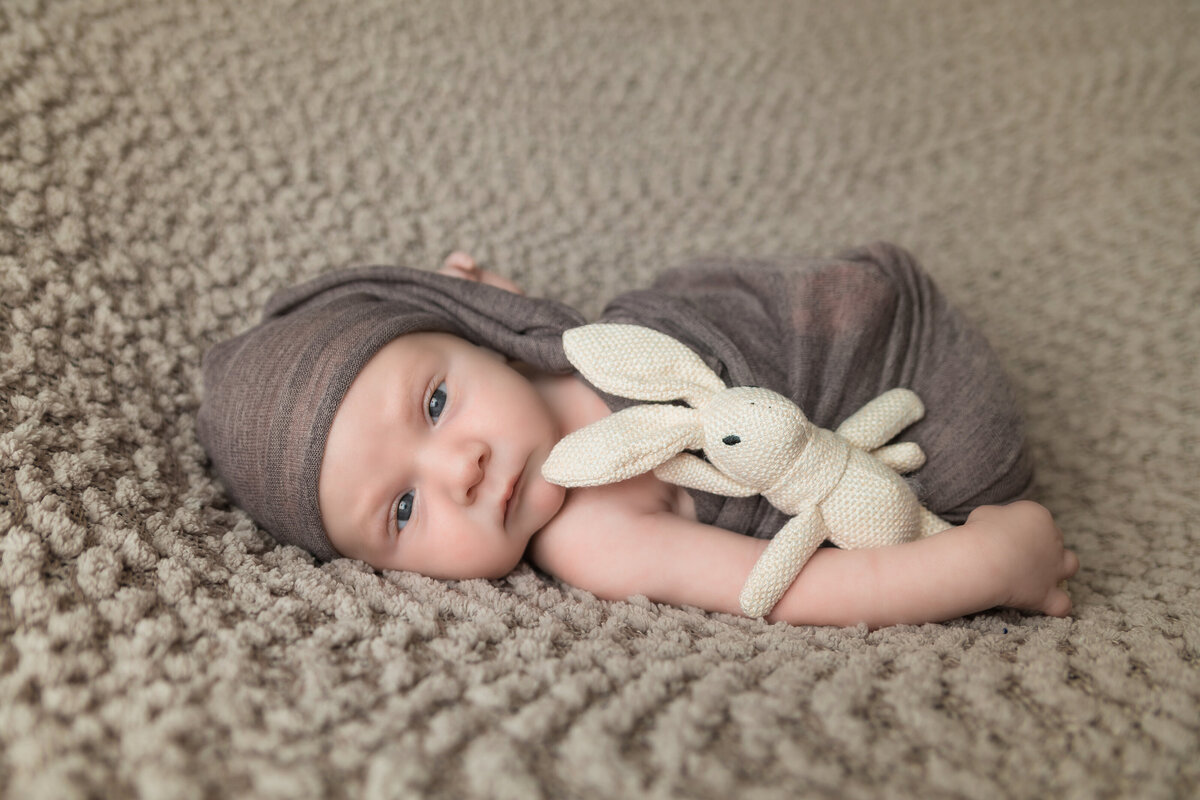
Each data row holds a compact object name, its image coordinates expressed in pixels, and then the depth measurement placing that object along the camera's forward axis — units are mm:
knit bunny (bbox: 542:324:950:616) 449
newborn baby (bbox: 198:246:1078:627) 454
